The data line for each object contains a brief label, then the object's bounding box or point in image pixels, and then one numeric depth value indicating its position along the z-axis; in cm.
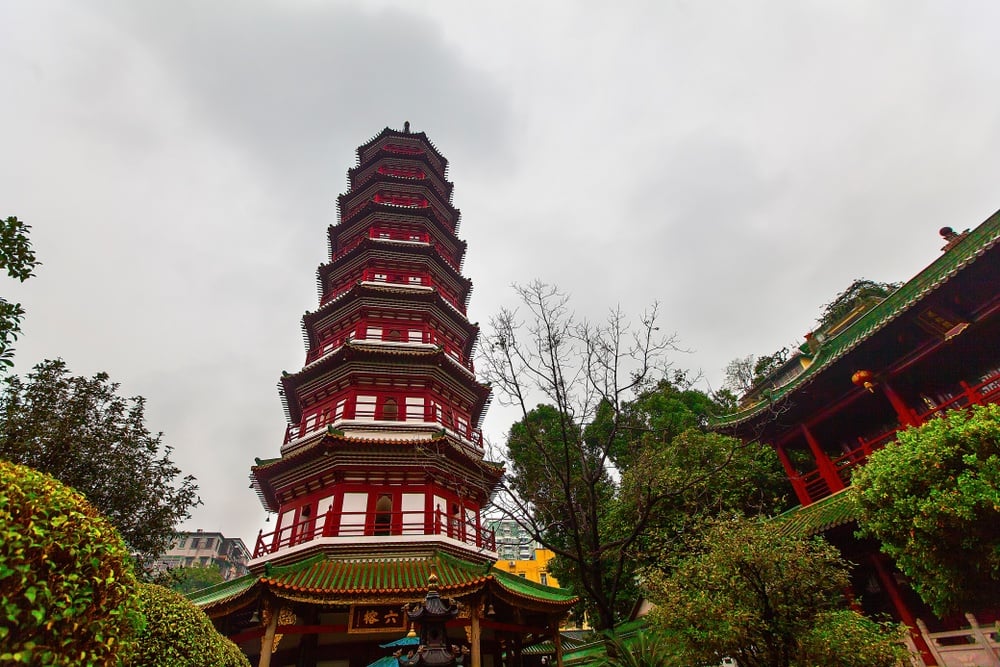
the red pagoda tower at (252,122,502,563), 1311
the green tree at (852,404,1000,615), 678
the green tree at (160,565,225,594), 4719
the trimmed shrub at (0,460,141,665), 275
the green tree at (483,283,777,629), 1035
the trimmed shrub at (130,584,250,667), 467
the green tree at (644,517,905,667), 707
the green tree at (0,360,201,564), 878
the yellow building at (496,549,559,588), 4360
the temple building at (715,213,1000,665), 1016
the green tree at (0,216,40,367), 556
